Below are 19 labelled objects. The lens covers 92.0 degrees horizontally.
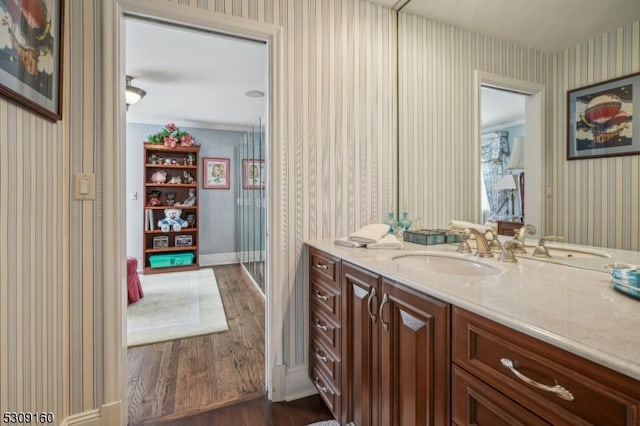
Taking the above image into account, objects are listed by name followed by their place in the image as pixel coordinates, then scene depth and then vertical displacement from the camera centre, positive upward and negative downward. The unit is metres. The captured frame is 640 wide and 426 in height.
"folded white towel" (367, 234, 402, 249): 1.58 -0.17
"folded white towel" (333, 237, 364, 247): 1.62 -0.17
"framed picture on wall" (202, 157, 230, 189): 5.22 +0.64
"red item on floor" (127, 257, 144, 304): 3.19 -0.78
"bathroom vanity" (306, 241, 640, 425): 0.56 -0.32
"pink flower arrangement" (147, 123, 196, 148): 4.79 +1.14
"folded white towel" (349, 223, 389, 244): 1.60 -0.13
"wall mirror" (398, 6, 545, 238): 1.31 +0.42
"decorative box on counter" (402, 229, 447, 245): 1.72 -0.15
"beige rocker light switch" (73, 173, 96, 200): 1.42 +0.11
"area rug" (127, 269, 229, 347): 2.60 -1.01
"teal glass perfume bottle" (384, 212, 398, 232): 2.00 -0.07
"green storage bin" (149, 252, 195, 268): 4.74 -0.77
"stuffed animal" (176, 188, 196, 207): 5.10 +0.17
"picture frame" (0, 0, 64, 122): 0.91 +0.54
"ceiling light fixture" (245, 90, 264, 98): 3.60 +1.39
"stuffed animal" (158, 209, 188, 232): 4.87 -0.19
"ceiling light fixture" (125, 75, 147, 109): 2.92 +1.12
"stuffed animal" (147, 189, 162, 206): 4.87 +0.18
